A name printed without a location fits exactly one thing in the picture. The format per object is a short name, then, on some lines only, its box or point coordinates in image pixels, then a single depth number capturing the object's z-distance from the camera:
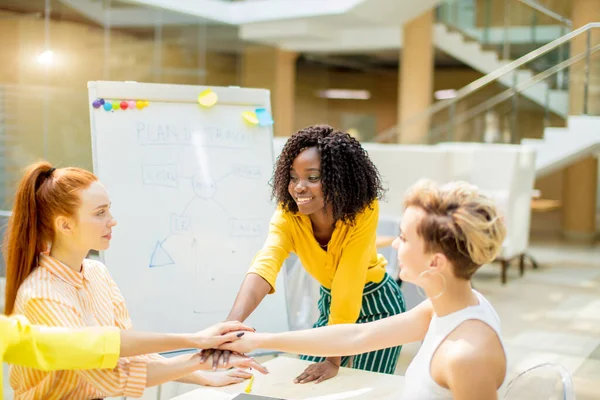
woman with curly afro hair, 1.84
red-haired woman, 1.48
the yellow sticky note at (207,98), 2.66
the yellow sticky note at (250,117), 2.75
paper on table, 1.59
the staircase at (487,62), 6.80
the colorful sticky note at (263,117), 2.77
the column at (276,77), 9.66
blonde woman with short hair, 1.19
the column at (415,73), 9.35
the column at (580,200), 9.26
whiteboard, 2.43
